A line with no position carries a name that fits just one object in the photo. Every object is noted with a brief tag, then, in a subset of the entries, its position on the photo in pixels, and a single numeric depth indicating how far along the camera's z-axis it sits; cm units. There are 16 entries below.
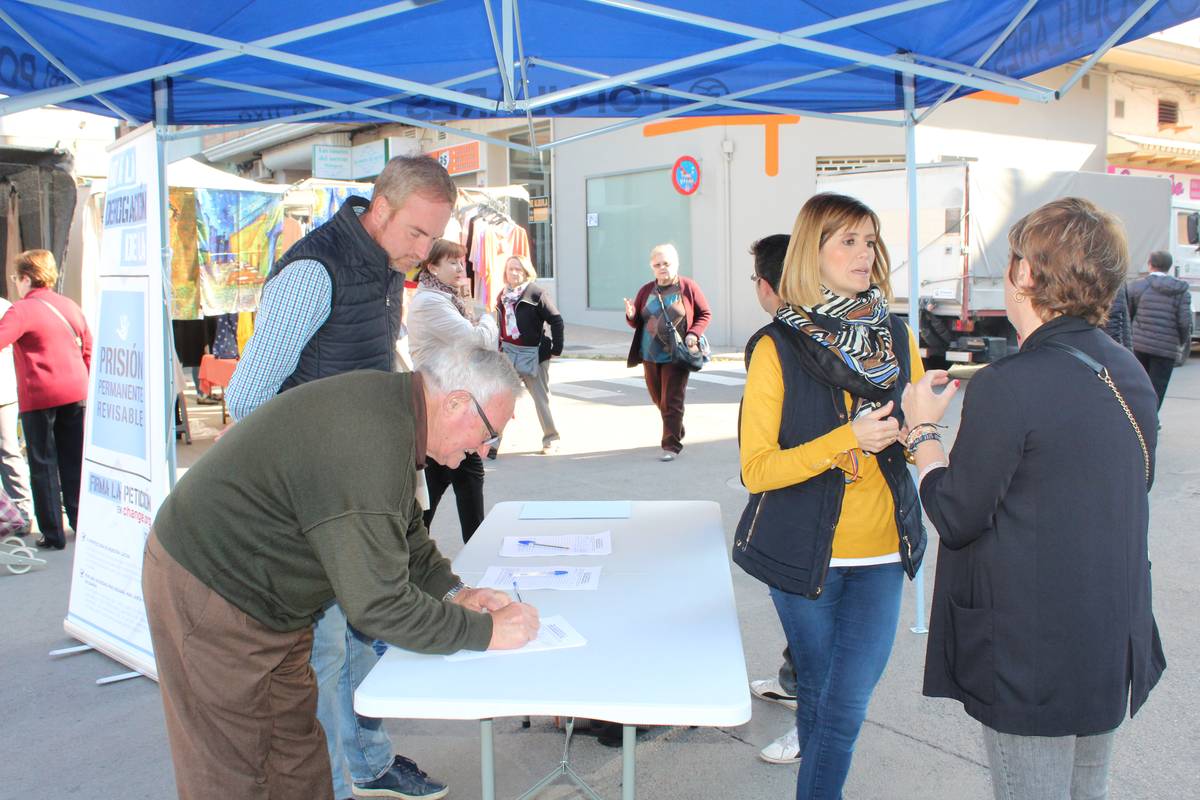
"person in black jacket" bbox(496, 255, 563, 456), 762
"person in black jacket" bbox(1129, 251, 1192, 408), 819
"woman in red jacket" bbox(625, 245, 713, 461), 750
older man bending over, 184
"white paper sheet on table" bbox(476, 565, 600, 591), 256
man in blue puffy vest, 271
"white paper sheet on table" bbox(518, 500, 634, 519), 326
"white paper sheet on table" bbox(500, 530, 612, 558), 286
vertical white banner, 384
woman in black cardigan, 179
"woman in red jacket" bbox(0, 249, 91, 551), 548
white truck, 1158
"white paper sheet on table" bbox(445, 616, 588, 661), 211
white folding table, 185
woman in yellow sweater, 235
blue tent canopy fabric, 317
